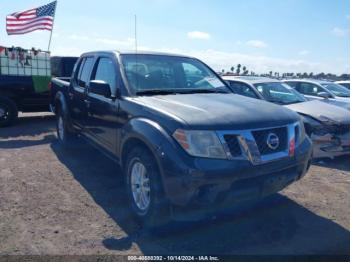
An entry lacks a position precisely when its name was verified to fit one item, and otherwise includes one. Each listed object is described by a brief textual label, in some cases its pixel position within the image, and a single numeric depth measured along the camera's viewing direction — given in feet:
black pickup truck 10.56
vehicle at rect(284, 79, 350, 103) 32.63
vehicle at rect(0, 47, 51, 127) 30.73
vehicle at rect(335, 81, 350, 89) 51.81
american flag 41.88
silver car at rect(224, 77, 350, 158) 20.88
